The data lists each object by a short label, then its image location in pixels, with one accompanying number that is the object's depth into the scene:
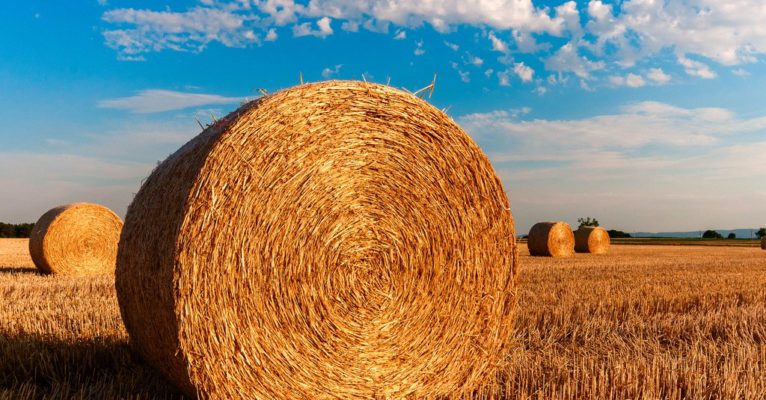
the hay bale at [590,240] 23.50
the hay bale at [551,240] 19.95
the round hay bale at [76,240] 11.41
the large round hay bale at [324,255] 3.45
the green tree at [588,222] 56.26
